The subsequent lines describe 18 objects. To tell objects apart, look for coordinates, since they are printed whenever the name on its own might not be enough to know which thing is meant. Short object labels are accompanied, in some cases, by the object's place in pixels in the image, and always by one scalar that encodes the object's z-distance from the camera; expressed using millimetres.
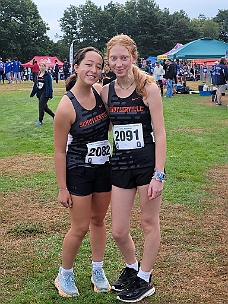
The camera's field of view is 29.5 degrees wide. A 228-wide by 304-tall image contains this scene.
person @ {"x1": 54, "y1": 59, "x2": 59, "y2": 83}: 32175
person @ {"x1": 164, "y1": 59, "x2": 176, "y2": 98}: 19703
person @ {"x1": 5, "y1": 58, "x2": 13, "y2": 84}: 31406
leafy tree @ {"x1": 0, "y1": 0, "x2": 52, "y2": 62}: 60750
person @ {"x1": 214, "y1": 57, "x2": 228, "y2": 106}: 16141
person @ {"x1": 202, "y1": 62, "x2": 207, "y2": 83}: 31509
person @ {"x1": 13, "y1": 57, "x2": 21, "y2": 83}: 31058
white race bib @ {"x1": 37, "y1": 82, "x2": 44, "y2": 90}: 11273
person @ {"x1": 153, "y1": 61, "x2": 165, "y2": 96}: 20875
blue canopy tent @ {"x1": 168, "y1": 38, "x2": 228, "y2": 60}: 25891
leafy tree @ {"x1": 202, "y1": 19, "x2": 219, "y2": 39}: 91188
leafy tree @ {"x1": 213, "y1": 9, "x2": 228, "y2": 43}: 95225
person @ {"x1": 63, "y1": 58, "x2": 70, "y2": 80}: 33969
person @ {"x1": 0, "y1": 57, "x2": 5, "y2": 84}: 30075
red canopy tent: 44078
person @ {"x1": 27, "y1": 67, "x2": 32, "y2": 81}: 37581
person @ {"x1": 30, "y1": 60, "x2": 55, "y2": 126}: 11203
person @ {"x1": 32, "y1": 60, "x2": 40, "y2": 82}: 25000
